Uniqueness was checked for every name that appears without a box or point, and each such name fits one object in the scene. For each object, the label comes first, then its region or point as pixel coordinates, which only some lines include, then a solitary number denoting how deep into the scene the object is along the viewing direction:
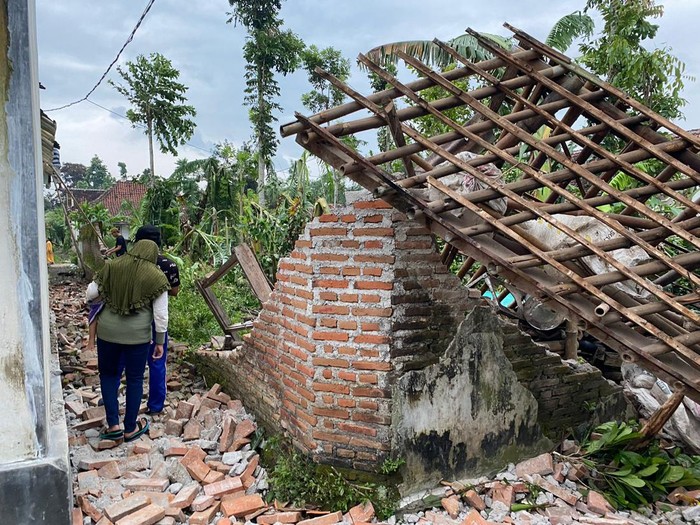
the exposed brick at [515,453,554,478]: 3.54
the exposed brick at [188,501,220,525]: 3.07
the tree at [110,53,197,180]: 16.30
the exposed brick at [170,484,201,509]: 3.20
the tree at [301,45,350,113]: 18.94
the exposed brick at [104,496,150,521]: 3.04
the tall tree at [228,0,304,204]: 17.42
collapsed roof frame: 2.74
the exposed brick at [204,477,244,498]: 3.34
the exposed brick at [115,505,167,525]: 2.99
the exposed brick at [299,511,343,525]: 3.05
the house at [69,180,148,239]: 30.47
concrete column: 2.09
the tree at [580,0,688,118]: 9.19
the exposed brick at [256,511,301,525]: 3.10
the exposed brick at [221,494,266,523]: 3.16
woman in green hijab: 3.90
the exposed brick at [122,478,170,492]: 3.41
